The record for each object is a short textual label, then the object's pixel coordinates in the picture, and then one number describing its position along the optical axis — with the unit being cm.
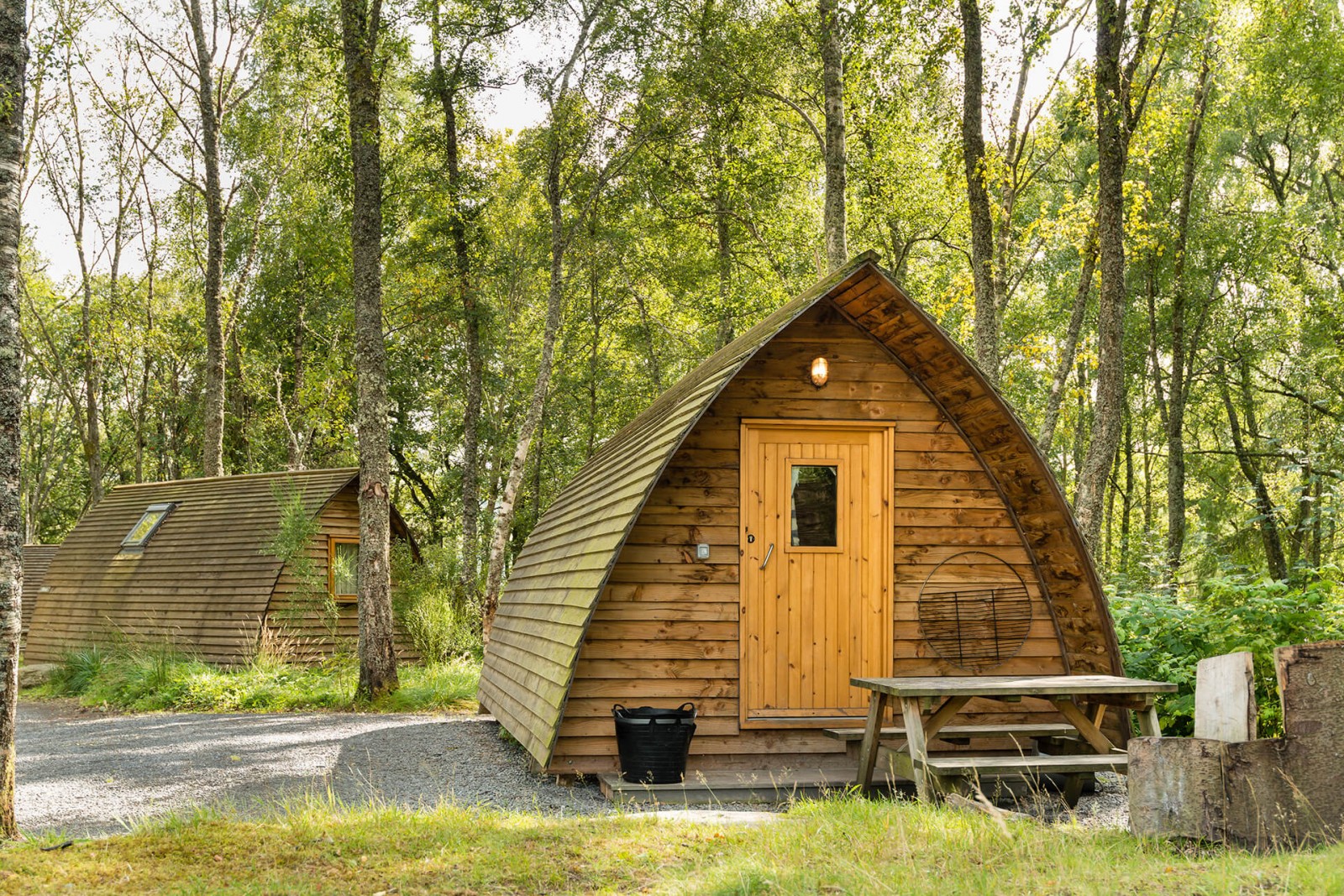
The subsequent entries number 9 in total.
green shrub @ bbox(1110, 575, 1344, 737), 725
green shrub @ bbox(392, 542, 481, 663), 1474
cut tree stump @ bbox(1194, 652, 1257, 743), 432
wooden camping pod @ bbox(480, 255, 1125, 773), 700
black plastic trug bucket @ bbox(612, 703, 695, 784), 645
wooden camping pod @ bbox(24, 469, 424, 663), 1373
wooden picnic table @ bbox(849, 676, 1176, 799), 577
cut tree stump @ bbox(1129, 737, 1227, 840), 430
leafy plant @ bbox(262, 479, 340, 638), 1355
